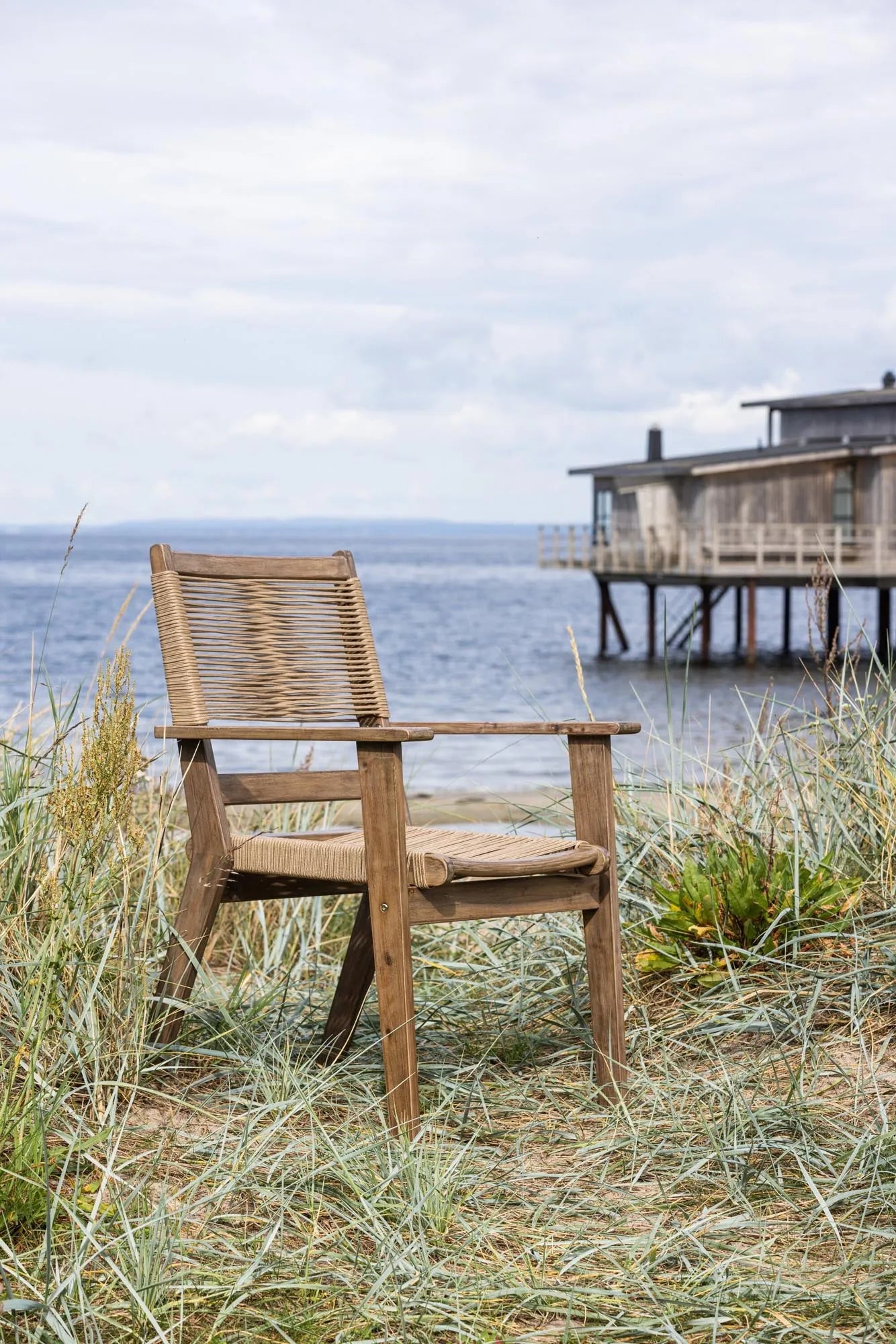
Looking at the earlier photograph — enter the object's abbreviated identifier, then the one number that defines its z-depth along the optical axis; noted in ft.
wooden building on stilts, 88.22
